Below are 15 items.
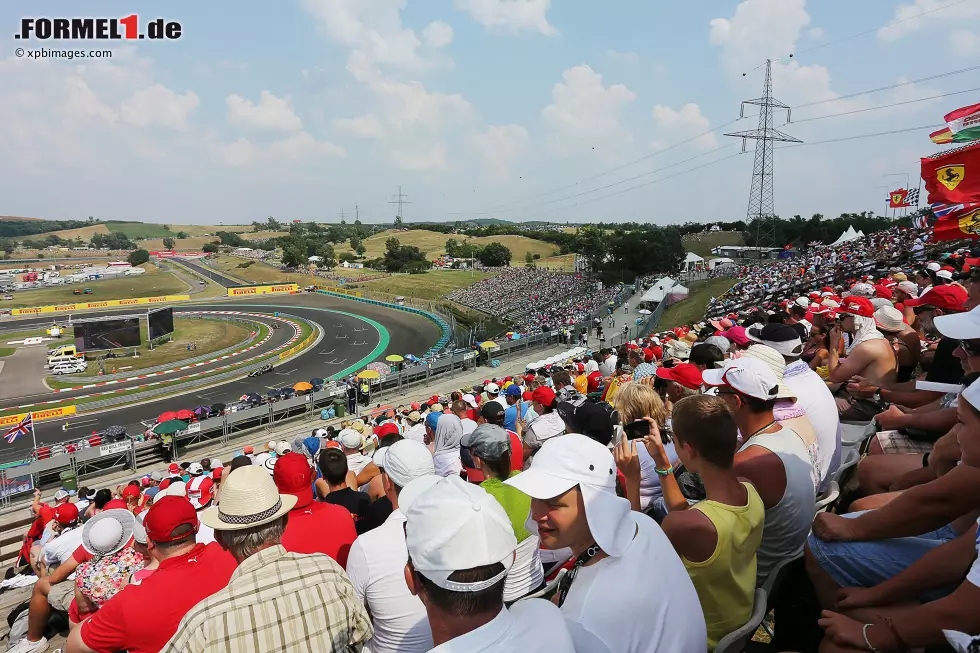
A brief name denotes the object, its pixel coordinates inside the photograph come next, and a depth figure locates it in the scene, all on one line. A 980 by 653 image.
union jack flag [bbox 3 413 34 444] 15.99
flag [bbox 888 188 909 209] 54.51
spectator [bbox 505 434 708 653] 2.01
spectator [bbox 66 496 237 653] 2.83
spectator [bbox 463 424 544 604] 3.19
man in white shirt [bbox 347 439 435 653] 2.92
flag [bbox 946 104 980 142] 7.90
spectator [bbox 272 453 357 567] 3.53
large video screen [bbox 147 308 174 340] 45.22
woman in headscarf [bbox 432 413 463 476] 6.46
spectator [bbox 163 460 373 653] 2.27
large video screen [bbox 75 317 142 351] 39.94
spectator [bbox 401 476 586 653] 1.75
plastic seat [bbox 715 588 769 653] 2.28
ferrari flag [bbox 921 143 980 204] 7.98
